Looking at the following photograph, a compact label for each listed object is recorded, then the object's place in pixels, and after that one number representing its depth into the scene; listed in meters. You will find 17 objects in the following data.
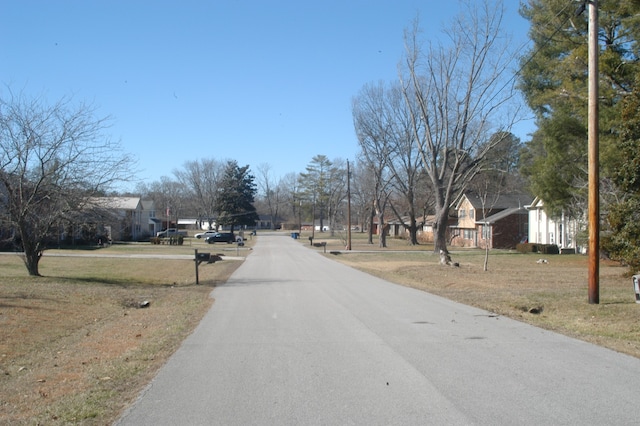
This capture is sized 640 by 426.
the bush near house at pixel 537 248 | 47.88
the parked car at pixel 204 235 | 86.62
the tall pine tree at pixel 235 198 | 100.31
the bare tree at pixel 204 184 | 121.88
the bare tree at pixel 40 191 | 21.59
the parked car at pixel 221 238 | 75.35
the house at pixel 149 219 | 82.19
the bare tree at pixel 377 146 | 55.88
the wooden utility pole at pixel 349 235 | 57.62
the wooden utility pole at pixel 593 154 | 13.62
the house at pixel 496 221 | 62.88
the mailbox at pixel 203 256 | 26.43
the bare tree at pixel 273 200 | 148.25
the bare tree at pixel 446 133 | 33.72
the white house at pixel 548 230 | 47.62
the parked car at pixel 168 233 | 78.41
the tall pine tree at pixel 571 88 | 23.83
